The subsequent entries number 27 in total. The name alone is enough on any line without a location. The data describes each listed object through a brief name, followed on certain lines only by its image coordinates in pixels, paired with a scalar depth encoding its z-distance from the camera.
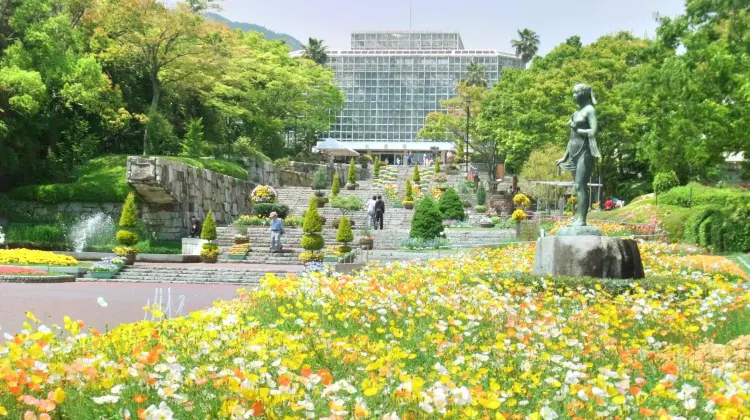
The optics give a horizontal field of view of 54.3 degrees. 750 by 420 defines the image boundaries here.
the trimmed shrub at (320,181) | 41.59
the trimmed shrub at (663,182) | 33.88
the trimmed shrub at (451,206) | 34.69
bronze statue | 12.27
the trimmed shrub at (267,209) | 33.28
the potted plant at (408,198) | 38.94
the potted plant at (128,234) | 22.16
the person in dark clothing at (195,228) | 28.70
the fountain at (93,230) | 27.11
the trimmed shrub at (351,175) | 47.16
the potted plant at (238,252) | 25.17
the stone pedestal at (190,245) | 26.34
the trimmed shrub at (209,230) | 24.94
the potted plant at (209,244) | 24.39
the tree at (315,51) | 80.75
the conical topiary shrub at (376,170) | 54.94
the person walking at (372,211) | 31.95
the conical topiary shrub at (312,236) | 22.80
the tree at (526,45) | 86.94
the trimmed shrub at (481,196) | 40.28
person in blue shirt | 25.33
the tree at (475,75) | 74.69
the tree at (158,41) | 31.64
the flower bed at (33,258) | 20.75
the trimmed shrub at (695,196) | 28.02
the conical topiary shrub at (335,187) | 39.72
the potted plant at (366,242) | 26.83
